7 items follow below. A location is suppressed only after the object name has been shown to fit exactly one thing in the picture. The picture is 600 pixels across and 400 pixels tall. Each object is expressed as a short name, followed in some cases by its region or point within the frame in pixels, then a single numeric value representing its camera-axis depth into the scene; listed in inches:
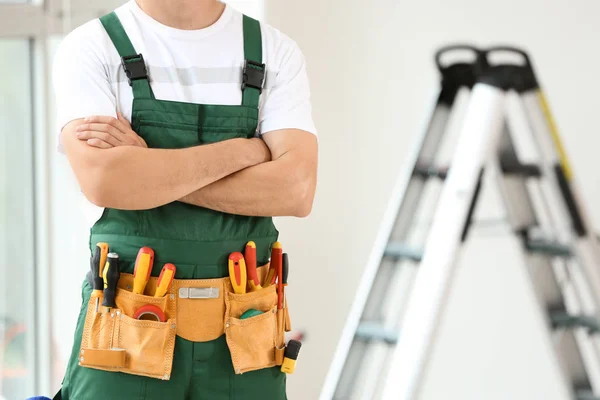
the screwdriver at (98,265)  136.9
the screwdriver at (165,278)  135.8
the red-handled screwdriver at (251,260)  139.4
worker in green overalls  135.4
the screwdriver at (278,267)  142.5
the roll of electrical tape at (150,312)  136.0
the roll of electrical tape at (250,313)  138.6
